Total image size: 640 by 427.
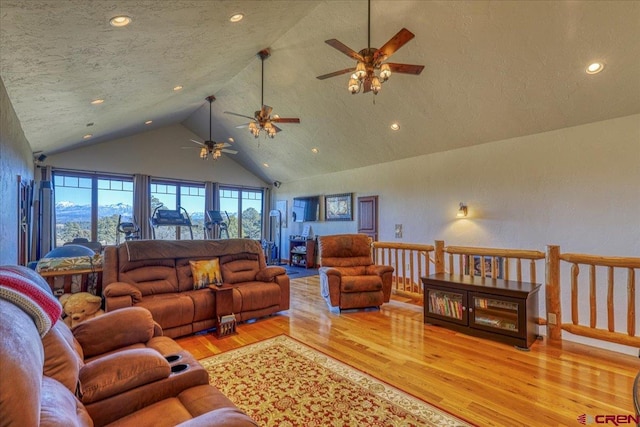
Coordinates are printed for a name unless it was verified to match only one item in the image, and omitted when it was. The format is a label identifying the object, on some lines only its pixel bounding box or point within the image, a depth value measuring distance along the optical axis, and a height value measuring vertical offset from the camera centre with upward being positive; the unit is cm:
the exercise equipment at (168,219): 663 -12
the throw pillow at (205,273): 389 -80
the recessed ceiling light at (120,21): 235 +157
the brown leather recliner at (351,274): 441 -95
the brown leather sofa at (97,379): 76 -77
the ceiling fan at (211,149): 654 +146
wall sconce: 584 +5
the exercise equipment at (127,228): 645 -32
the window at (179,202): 834 +35
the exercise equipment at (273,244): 984 -103
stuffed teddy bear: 300 -97
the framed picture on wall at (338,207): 816 +19
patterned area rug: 208 -145
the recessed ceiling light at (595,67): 371 +186
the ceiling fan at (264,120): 506 +163
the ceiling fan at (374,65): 299 +164
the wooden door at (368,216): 749 -6
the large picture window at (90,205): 691 +21
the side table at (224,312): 358 -122
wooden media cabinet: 318 -110
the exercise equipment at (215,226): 830 -37
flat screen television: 905 +15
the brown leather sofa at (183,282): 335 -87
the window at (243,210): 984 +13
